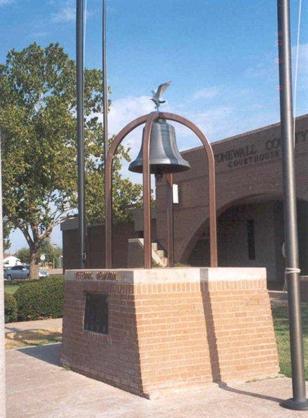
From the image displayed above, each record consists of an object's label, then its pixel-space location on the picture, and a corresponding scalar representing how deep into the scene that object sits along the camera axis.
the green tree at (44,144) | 31.12
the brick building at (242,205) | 21.80
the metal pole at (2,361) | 4.39
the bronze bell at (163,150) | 8.29
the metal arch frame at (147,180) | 7.77
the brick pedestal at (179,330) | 6.84
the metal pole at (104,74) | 16.46
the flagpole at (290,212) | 5.98
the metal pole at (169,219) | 9.24
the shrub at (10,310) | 15.84
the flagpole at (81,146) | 11.91
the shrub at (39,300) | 16.30
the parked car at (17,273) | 58.38
